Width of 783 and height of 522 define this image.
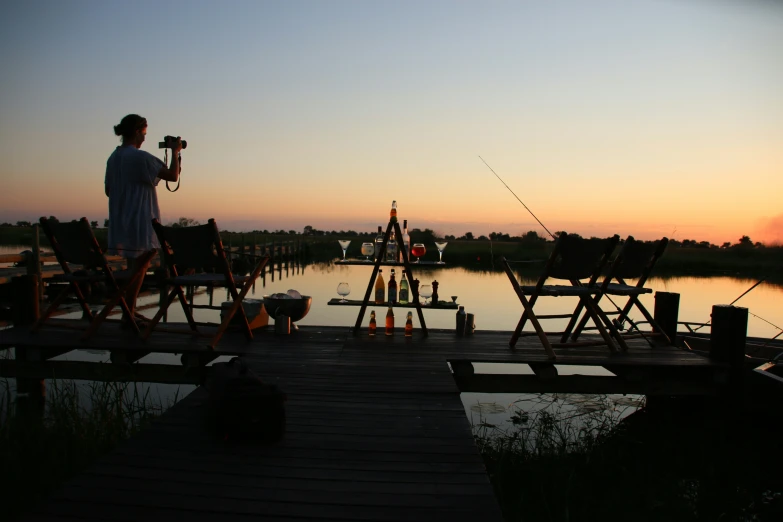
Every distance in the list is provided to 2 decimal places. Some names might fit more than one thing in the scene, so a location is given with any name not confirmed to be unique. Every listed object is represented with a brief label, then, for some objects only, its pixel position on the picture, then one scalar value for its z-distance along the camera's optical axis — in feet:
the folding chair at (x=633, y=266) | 15.88
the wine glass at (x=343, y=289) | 18.56
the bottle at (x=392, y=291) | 17.19
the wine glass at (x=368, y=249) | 18.06
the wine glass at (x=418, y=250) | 17.75
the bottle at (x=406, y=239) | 17.73
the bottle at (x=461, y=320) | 18.19
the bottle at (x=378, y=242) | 17.54
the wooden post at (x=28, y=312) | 17.02
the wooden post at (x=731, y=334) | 14.67
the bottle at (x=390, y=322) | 17.31
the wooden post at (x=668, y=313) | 17.63
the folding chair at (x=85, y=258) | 14.71
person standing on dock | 15.07
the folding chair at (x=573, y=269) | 14.65
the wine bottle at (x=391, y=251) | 17.88
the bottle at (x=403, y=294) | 17.67
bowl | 17.34
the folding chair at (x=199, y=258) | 14.16
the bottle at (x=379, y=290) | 17.65
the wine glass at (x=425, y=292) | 17.29
